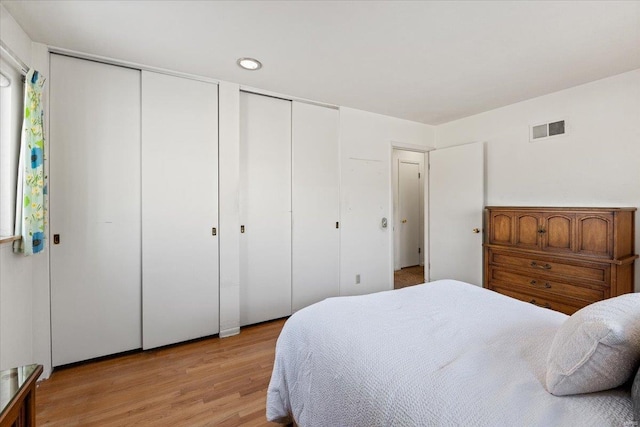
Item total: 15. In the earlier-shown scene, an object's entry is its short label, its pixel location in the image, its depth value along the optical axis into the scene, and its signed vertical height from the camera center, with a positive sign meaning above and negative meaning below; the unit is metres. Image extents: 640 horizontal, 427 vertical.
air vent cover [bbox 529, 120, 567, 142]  2.78 +0.84
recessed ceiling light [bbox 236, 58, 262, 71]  2.20 +1.21
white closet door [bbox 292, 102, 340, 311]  3.06 +0.09
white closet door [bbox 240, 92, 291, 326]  2.80 +0.06
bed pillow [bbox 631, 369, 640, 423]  0.66 -0.45
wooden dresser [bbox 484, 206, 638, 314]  2.18 -0.37
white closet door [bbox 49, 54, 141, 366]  2.07 +0.04
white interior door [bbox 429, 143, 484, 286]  3.38 +0.01
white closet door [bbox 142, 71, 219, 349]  2.33 +0.04
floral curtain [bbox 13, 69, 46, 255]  1.69 +0.26
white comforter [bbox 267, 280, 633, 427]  0.75 -0.52
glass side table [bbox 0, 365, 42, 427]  0.78 -0.53
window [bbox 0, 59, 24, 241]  1.67 +0.44
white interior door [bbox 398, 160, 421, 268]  5.33 +0.01
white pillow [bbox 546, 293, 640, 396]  0.75 -0.39
